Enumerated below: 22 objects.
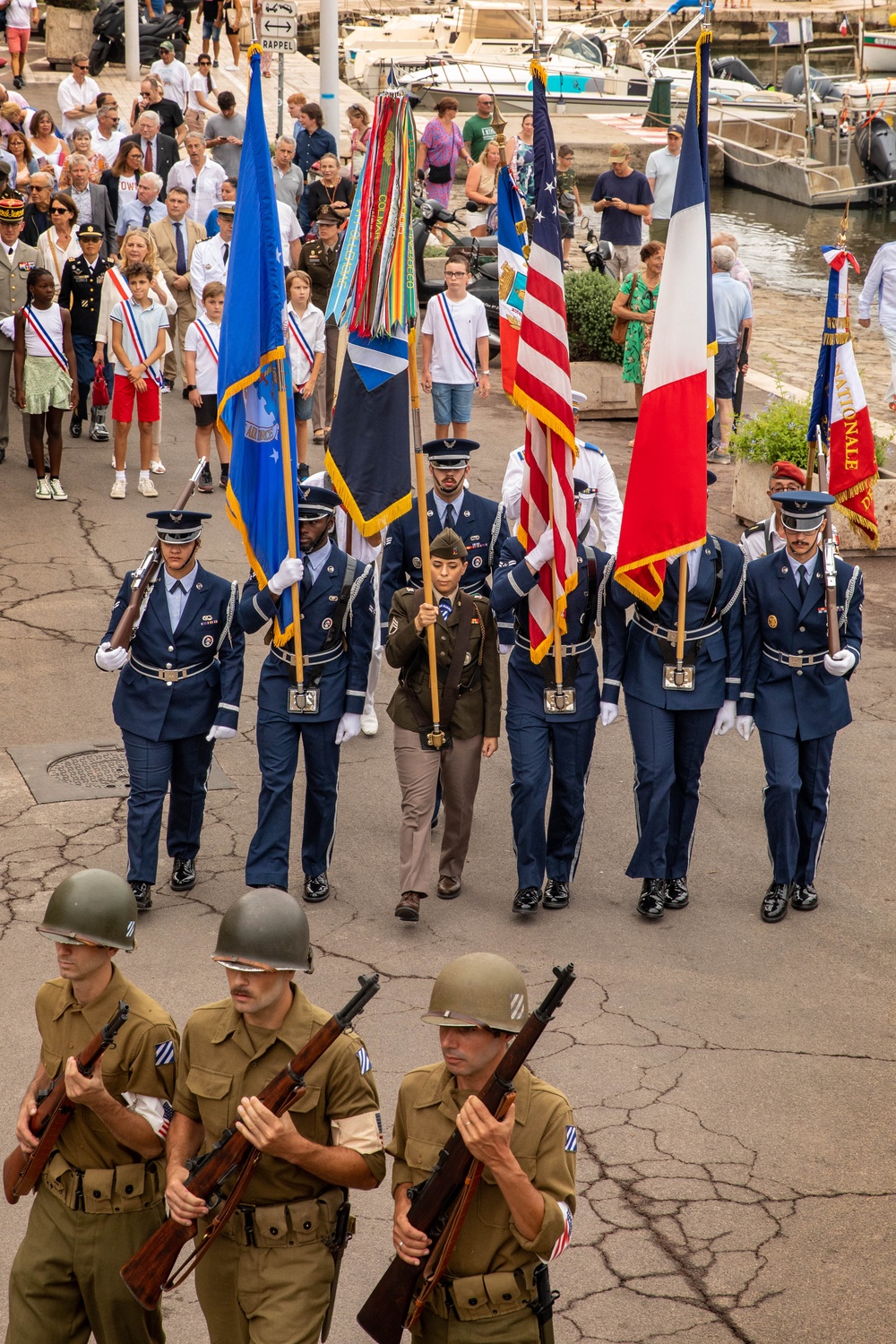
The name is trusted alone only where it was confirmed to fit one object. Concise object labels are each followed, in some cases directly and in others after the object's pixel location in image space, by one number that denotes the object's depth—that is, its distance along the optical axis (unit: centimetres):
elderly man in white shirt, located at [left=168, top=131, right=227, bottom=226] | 3703
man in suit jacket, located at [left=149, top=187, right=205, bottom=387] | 3278
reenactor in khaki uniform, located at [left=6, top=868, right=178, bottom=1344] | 887
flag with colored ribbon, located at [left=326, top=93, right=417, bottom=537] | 1630
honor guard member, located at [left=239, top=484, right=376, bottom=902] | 1647
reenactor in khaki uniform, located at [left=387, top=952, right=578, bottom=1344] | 816
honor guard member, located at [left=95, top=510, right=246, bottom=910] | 1619
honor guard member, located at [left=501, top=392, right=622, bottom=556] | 1998
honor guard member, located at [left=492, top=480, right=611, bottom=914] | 1659
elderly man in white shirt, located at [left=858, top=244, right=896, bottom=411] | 3400
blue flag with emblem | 1686
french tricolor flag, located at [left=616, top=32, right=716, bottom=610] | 1662
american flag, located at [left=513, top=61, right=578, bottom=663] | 1664
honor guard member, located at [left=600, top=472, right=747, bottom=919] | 1662
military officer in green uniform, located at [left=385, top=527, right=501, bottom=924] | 1633
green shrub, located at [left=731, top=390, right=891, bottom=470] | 2623
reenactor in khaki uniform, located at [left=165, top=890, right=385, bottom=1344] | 848
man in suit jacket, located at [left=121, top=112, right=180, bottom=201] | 3857
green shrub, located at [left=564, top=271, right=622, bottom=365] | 3422
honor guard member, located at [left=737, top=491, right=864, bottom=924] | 1669
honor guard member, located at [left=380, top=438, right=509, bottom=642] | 1823
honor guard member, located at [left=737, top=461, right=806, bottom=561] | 1777
